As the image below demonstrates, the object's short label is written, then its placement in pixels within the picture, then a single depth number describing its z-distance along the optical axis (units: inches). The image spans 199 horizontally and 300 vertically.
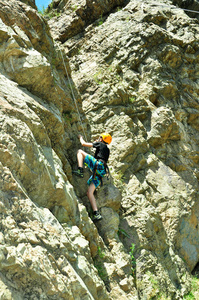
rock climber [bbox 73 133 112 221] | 253.4
